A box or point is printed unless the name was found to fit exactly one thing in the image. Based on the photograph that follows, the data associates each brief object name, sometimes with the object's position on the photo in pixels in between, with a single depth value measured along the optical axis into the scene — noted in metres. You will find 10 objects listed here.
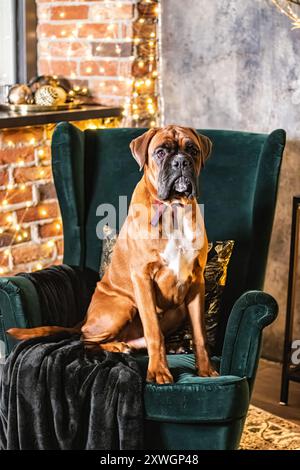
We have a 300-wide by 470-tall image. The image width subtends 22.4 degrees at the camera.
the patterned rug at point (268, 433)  2.77
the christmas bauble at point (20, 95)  3.64
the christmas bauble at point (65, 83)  3.91
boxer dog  2.36
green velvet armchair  2.21
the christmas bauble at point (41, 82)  3.69
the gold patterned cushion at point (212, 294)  2.62
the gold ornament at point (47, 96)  3.58
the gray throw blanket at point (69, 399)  2.22
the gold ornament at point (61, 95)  3.64
